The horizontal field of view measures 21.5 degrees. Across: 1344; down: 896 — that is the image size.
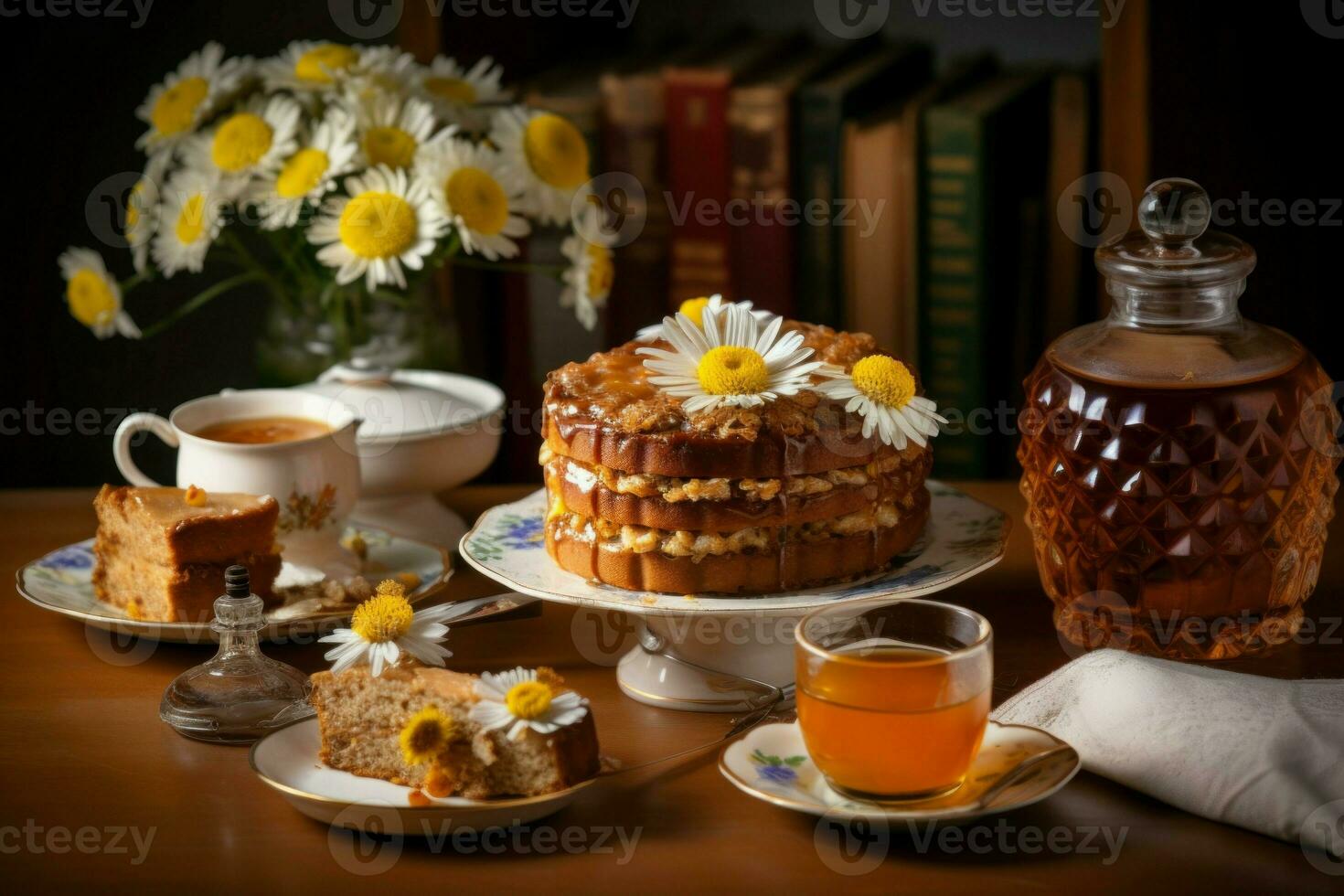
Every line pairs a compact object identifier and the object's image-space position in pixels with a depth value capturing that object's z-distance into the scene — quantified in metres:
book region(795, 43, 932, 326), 2.09
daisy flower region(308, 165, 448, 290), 1.78
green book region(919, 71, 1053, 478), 2.08
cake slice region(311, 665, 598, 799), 1.49
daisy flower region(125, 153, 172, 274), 1.85
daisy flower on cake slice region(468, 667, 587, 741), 1.49
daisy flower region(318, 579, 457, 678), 1.54
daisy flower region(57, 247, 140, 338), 1.87
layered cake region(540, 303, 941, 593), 1.59
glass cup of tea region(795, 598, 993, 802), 1.47
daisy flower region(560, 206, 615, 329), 1.88
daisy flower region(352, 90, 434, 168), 1.81
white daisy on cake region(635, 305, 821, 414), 1.60
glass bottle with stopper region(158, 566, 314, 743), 1.58
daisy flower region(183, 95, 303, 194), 1.81
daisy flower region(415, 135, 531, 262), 1.79
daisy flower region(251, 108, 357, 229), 1.79
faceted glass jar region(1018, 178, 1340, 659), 1.59
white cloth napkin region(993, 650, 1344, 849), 1.48
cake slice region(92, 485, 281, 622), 1.66
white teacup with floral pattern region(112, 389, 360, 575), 1.72
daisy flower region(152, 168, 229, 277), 1.81
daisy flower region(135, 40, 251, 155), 1.84
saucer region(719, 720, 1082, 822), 1.47
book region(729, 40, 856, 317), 2.09
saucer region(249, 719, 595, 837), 1.48
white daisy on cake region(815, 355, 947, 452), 1.60
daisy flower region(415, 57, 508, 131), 1.85
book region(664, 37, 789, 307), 2.10
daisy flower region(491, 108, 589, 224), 1.83
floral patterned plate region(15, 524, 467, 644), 1.66
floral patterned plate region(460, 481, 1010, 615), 1.59
